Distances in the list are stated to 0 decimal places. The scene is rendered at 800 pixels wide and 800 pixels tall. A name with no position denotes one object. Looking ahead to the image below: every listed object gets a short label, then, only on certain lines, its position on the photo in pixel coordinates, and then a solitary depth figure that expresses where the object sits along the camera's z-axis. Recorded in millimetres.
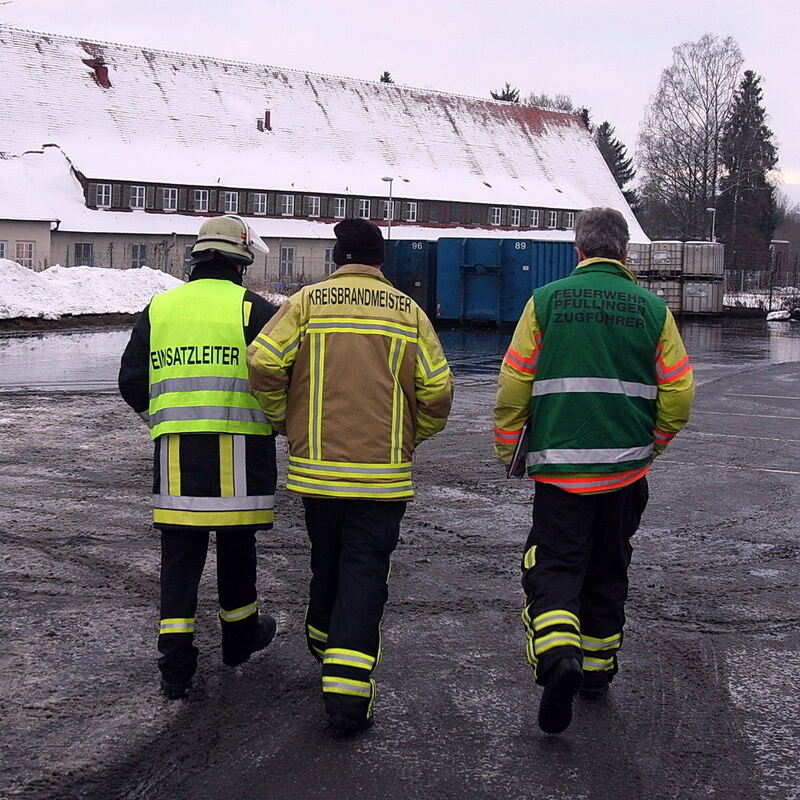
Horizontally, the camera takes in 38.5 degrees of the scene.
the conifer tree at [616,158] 91375
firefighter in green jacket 4457
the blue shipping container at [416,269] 31688
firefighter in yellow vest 4574
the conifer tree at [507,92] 94250
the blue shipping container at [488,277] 30484
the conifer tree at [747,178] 69625
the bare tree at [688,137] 64625
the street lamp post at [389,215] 47938
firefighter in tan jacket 4414
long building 46156
